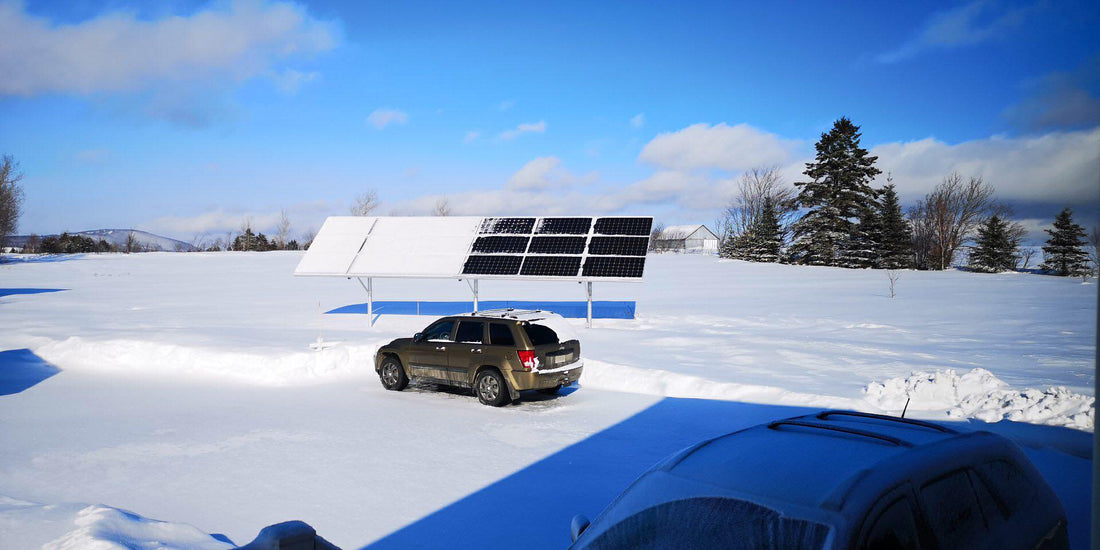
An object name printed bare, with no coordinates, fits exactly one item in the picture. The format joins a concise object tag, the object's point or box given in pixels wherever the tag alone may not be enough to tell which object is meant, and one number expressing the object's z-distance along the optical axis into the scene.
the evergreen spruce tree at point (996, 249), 55.34
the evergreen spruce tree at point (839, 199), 60.53
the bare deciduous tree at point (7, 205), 72.25
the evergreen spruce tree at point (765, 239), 71.62
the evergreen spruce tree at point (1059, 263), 41.59
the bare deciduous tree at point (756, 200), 80.63
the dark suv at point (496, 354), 11.69
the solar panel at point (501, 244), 23.23
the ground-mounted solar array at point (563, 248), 21.66
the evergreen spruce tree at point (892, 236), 60.75
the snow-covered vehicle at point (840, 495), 2.71
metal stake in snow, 17.38
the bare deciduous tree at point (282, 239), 102.69
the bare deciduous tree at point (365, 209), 89.12
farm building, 119.69
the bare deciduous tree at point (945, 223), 63.25
